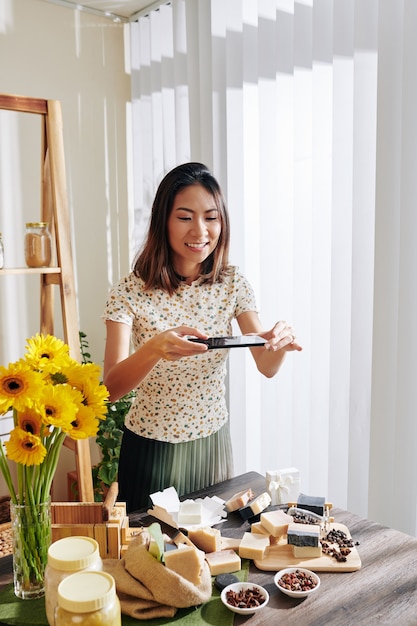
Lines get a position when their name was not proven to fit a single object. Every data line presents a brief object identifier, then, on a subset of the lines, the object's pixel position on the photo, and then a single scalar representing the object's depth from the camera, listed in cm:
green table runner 103
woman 176
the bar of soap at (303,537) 121
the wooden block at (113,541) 118
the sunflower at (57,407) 98
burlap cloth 104
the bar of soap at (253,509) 138
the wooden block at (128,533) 123
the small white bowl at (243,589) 104
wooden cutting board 118
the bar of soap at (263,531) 128
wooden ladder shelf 238
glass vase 107
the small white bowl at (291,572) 109
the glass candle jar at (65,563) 94
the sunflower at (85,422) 101
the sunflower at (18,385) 97
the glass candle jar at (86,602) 85
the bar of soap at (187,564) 108
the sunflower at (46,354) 105
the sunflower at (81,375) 105
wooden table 104
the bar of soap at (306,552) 121
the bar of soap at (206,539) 124
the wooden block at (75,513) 119
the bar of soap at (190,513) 135
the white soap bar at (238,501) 142
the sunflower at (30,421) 101
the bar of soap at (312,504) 136
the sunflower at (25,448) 98
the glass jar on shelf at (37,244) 246
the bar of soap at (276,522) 127
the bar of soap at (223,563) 117
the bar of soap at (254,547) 121
